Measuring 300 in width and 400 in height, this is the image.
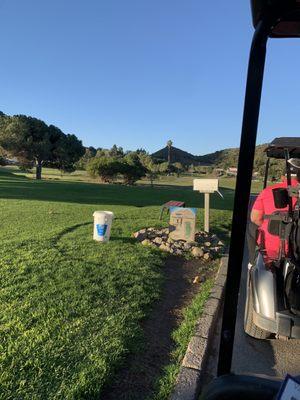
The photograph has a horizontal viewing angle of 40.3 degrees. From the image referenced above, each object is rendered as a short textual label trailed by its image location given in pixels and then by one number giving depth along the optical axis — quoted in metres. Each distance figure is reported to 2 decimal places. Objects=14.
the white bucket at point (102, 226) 7.64
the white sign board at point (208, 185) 9.73
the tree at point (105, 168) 43.22
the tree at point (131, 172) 44.08
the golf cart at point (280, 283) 3.19
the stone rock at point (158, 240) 8.15
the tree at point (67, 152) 48.06
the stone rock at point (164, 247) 7.63
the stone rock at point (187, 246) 7.81
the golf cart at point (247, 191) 1.47
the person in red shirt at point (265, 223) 4.41
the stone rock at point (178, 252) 7.50
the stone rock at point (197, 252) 7.47
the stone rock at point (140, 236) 8.50
